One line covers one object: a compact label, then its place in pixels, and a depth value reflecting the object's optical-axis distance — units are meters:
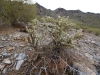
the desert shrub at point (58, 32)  1.62
